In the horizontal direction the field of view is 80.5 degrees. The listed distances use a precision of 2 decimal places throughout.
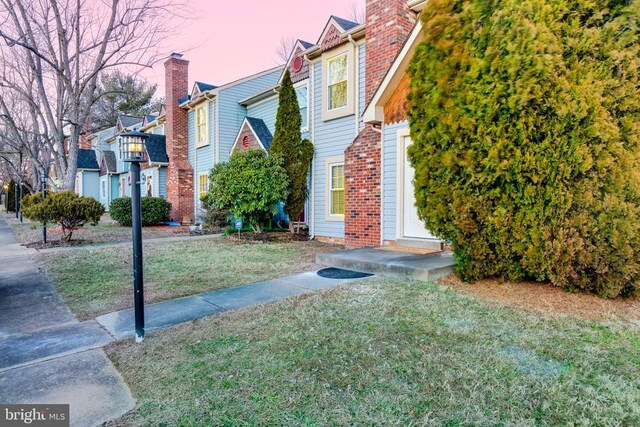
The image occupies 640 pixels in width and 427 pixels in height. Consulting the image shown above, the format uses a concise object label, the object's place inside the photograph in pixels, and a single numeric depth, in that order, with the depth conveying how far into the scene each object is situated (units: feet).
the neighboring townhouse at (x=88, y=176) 98.78
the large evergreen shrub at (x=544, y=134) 12.98
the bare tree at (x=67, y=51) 41.47
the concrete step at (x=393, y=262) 18.24
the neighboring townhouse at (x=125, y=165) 63.26
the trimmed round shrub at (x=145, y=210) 54.08
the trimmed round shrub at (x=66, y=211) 32.71
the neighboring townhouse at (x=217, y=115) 53.47
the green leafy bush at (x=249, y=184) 35.81
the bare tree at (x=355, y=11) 91.04
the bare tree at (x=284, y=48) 106.73
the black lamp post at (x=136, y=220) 11.42
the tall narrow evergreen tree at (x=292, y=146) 37.52
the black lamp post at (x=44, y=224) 35.03
